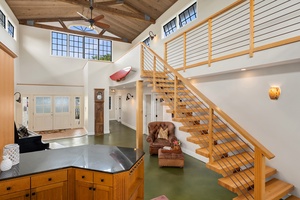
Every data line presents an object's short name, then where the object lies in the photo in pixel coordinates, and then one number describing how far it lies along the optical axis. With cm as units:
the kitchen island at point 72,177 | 199
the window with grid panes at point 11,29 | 723
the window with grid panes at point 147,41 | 925
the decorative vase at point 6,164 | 202
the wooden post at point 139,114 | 580
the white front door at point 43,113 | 938
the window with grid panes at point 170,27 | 725
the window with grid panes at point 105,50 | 1090
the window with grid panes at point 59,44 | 962
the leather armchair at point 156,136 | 571
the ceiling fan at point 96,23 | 569
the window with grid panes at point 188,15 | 613
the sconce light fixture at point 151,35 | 861
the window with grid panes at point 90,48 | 1051
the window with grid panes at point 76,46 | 1011
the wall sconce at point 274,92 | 326
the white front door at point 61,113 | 986
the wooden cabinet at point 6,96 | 222
